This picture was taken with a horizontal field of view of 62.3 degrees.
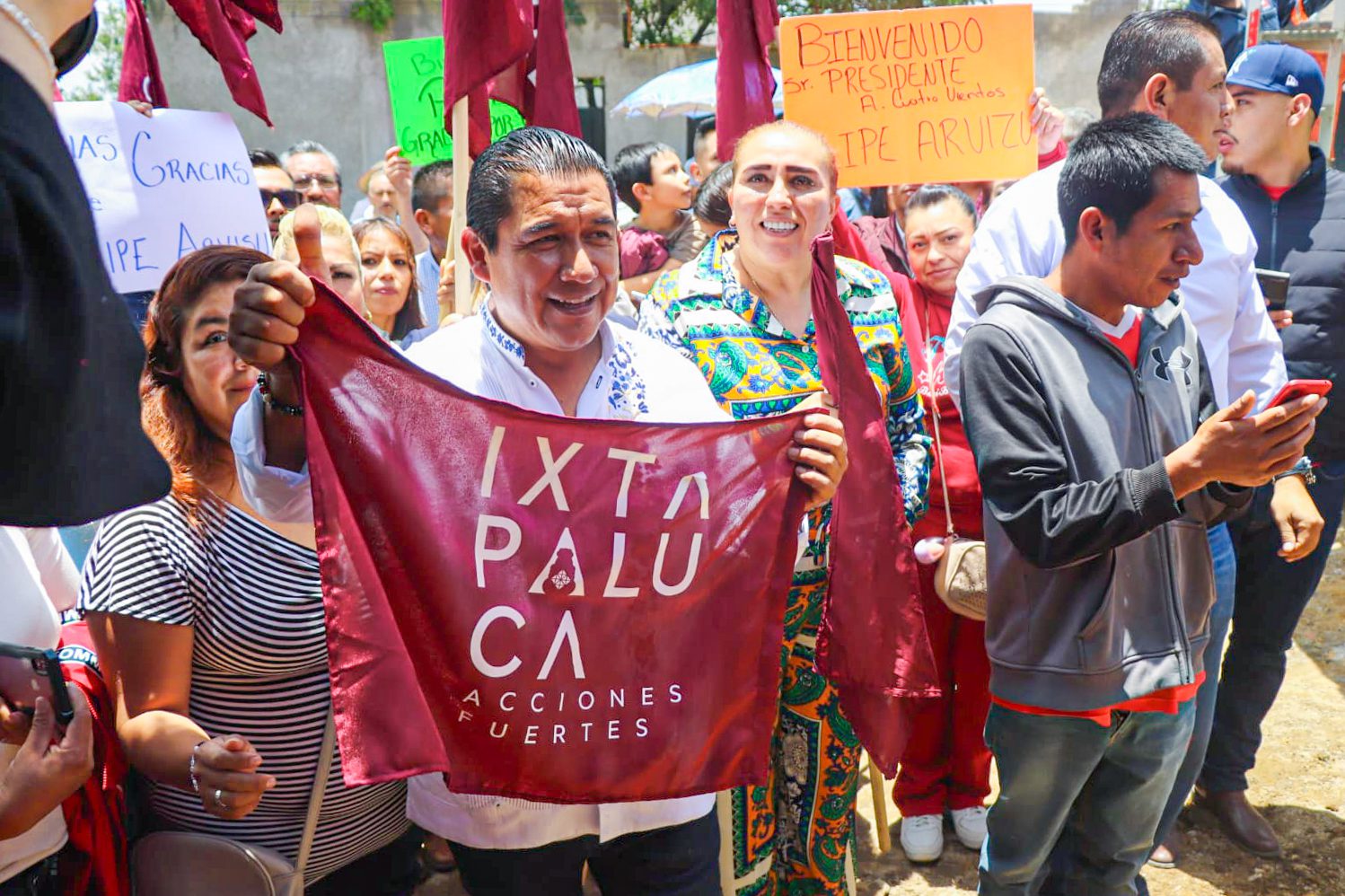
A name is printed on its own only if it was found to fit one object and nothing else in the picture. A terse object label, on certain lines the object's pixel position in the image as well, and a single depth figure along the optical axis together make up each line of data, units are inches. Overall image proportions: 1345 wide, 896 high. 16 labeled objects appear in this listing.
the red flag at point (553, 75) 140.0
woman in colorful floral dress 114.7
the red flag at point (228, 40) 146.3
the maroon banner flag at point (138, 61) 161.0
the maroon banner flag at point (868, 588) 93.1
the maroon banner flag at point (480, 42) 122.7
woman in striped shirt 78.7
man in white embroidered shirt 80.0
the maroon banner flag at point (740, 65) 149.0
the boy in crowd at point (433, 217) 203.3
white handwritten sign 147.4
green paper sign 221.6
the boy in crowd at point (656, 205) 204.7
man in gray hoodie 90.7
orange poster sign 159.2
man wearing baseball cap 143.2
